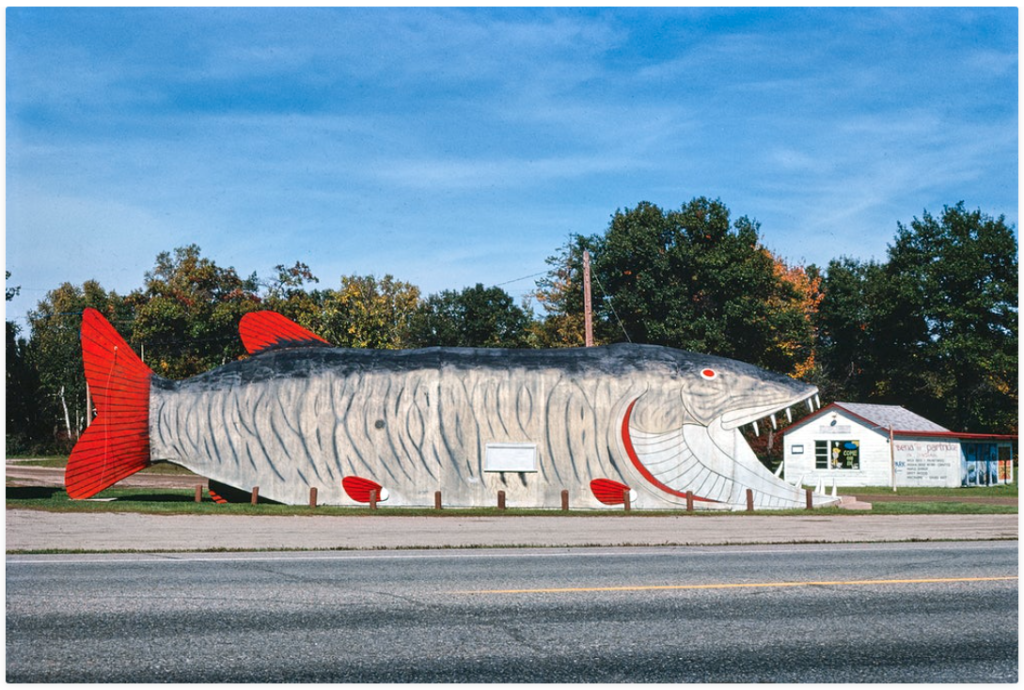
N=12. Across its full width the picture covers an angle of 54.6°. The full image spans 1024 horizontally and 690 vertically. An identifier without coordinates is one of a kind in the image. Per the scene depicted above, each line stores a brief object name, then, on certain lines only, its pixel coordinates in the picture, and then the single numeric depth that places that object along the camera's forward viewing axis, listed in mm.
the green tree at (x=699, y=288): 48500
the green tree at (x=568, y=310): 49969
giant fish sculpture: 23422
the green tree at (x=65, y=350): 64500
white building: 41219
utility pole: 33094
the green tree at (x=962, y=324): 53781
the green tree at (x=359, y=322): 47750
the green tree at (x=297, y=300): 53569
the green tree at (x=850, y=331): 59344
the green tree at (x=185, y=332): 54594
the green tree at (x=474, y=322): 53500
